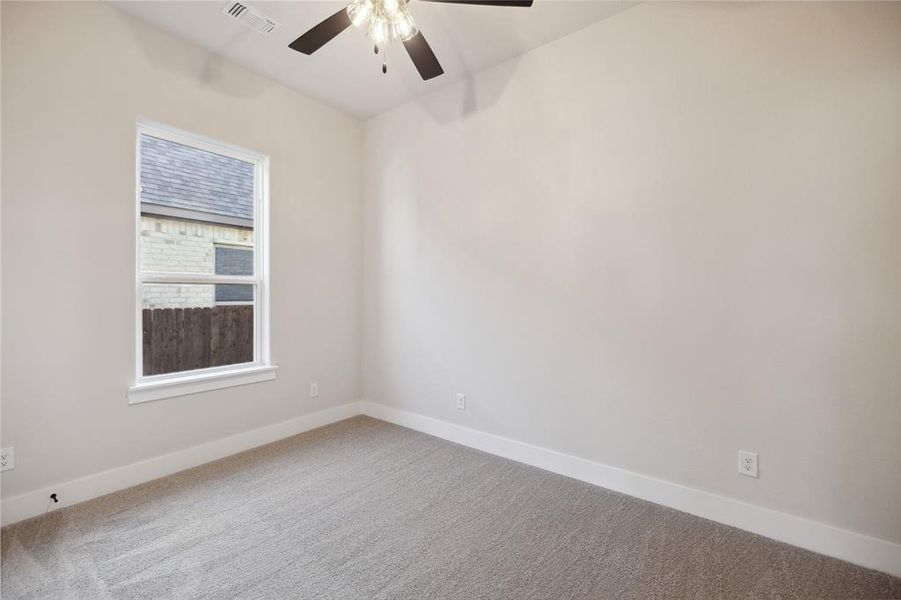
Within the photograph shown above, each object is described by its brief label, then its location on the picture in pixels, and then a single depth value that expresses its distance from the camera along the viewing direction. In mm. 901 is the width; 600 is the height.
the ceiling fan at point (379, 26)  1802
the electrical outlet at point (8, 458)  2035
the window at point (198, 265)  2652
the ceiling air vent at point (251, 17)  2408
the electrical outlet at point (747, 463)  2059
